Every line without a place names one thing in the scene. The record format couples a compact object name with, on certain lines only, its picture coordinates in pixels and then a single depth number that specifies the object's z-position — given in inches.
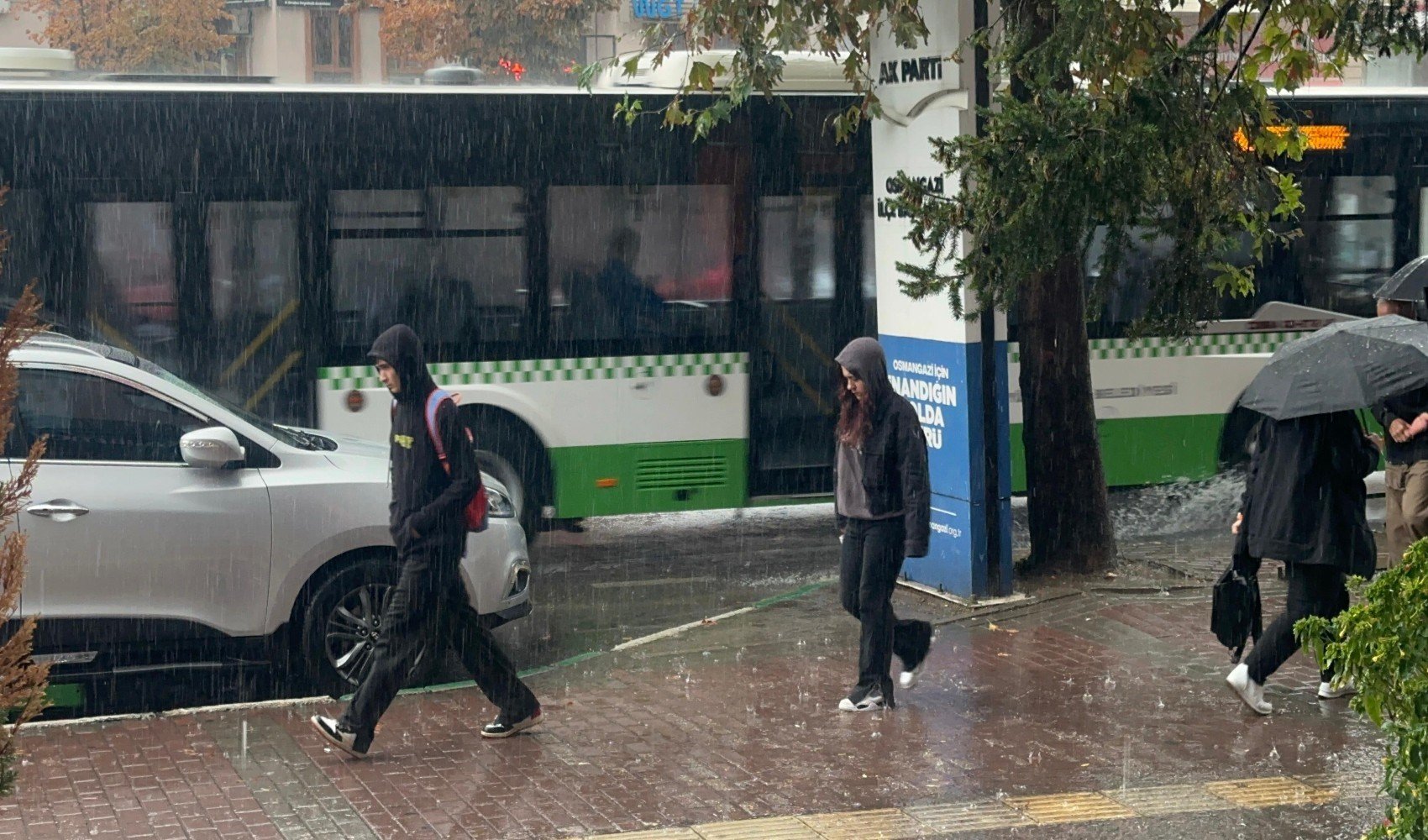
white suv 310.2
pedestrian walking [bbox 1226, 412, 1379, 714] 288.7
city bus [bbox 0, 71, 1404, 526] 445.1
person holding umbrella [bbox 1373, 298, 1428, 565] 317.4
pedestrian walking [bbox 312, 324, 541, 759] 281.9
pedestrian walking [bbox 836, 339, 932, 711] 301.9
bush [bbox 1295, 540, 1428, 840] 166.6
